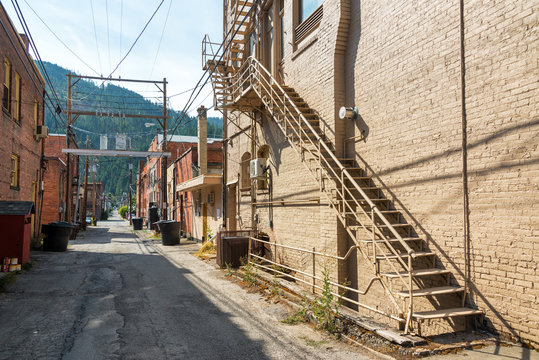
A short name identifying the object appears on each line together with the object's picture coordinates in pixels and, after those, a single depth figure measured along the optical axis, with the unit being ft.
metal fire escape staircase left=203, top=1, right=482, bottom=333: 18.40
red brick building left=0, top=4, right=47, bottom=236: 45.57
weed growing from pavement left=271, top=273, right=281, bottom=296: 28.16
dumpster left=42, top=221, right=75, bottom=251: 55.98
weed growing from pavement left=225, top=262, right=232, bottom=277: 37.76
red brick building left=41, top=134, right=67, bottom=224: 91.76
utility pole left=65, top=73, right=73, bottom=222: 82.27
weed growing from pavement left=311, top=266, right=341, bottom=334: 20.57
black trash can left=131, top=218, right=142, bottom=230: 128.47
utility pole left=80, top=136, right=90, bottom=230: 111.75
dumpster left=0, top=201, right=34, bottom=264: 36.52
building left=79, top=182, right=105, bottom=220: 292.90
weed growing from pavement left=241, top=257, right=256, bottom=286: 32.71
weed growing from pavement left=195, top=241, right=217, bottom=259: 52.85
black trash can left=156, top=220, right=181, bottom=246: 70.33
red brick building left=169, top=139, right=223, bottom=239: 62.39
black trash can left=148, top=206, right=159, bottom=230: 118.32
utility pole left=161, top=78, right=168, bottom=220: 89.35
